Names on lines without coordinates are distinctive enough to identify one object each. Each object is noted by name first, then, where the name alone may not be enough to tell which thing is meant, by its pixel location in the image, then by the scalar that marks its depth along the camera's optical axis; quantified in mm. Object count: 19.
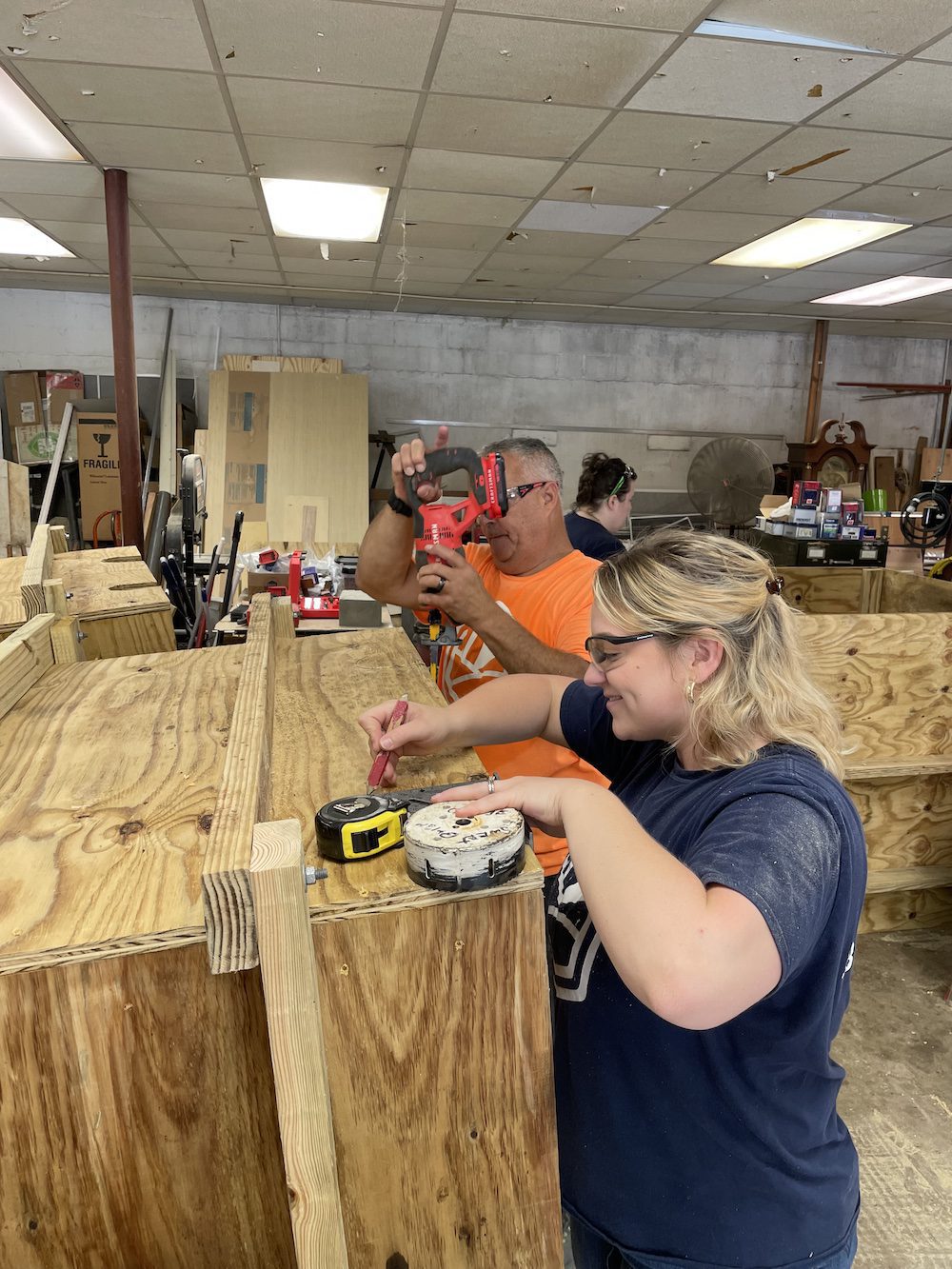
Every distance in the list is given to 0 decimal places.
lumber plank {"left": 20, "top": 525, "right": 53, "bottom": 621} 1529
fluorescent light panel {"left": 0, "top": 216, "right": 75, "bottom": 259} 5379
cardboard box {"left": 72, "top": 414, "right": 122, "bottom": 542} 7141
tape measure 737
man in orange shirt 1666
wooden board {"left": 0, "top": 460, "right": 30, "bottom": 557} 4188
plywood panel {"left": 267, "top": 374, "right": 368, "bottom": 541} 7094
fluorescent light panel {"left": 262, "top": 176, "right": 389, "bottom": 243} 4422
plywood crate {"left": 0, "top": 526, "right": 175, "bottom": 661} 1829
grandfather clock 7547
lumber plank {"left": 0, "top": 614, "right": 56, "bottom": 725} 1131
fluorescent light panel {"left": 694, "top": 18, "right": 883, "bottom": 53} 2686
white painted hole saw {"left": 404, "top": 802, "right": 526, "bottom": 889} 691
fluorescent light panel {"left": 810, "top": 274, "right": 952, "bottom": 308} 6320
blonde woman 717
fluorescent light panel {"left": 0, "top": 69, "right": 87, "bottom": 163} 3424
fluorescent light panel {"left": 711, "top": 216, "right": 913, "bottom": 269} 4914
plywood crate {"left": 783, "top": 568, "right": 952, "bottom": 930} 2598
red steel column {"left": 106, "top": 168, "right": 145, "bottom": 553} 4516
